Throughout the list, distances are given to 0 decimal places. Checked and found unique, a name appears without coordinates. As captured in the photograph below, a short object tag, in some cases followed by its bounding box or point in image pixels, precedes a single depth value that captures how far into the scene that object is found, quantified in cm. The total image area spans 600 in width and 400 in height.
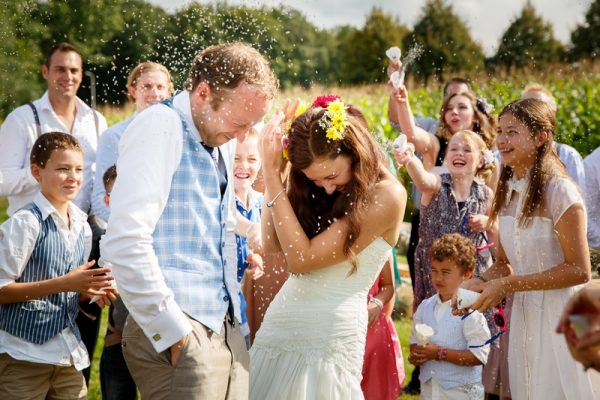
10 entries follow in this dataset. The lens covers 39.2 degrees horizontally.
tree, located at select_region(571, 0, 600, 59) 2583
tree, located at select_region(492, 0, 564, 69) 2280
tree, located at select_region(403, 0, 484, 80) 2166
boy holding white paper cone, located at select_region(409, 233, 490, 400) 478
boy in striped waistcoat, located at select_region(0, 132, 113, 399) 402
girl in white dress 404
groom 292
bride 369
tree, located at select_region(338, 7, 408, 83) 3041
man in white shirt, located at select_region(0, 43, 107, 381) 550
